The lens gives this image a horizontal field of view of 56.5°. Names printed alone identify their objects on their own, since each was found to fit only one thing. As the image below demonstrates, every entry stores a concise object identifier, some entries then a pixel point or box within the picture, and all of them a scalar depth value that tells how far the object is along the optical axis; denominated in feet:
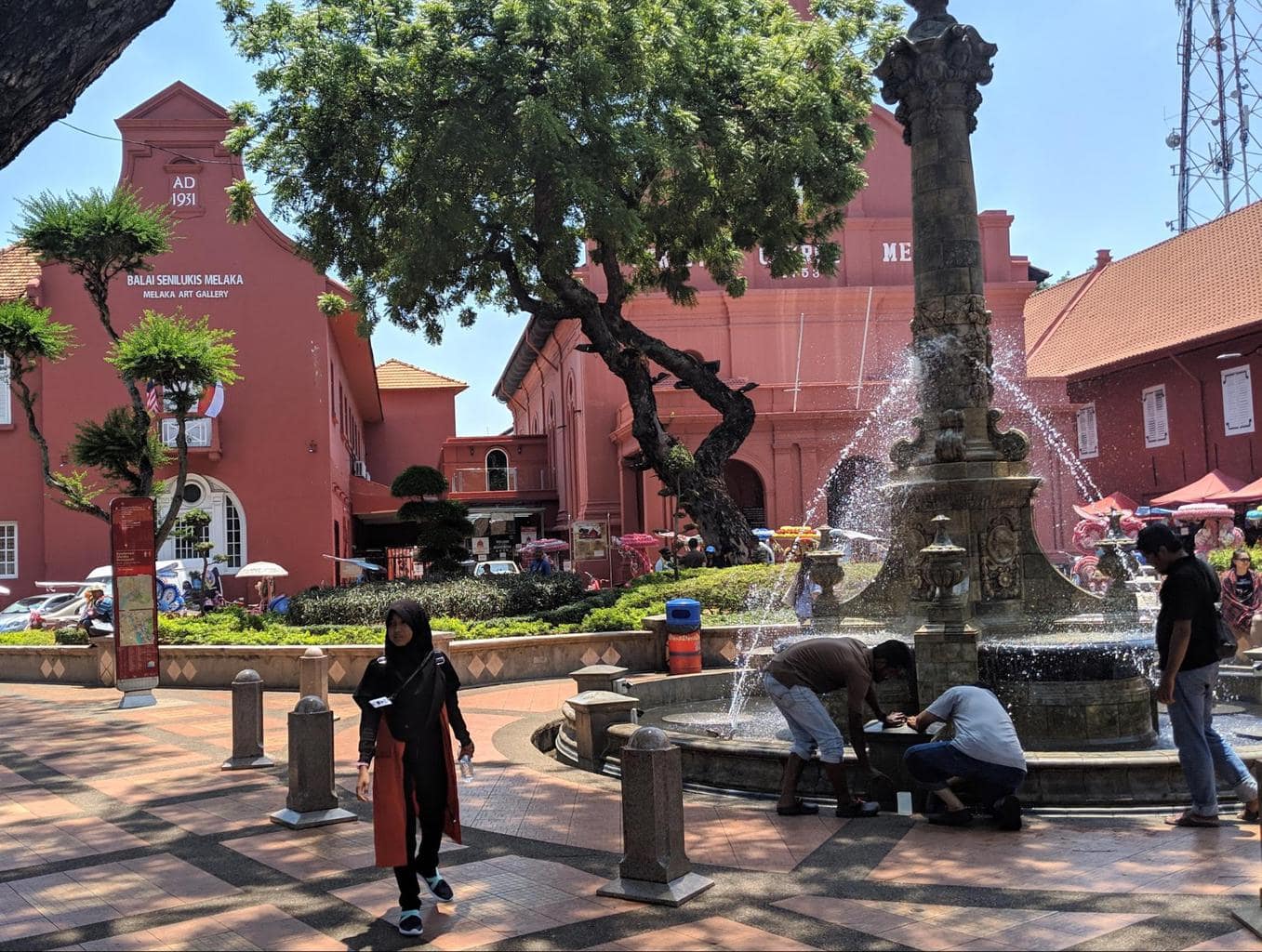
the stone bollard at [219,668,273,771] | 34.32
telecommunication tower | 138.82
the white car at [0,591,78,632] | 86.28
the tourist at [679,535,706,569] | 72.02
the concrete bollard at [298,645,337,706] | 39.91
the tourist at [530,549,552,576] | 82.88
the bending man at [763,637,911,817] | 24.86
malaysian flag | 80.84
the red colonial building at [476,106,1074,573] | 110.11
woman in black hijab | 18.48
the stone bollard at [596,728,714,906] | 19.65
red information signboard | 50.14
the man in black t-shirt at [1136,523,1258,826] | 22.20
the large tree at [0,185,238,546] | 60.95
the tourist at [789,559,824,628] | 45.47
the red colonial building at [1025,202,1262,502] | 100.17
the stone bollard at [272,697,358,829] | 26.25
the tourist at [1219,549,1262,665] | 46.75
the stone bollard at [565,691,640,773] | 32.81
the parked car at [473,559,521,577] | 104.65
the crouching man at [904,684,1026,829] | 23.08
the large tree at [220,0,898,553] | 62.44
